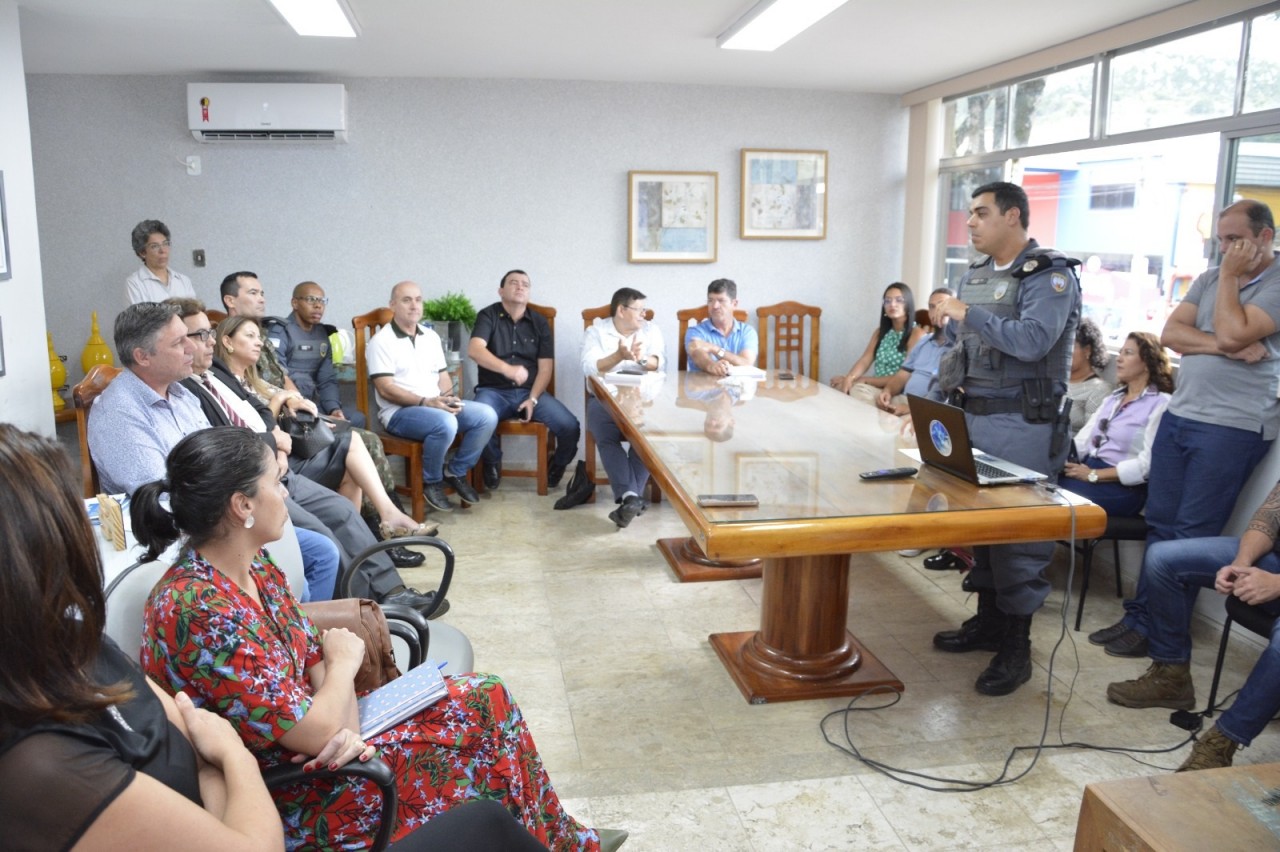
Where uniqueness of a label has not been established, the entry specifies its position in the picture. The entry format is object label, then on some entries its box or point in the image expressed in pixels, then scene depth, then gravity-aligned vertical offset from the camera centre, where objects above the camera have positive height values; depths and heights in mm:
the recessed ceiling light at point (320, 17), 3926 +1040
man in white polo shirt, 4910 -751
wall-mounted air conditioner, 5508 +860
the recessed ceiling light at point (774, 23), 3945 +1065
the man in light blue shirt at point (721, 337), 5293 -413
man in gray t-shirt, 3045 -411
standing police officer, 2924 -310
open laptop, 2557 -504
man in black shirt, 5445 -610
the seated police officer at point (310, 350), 5062 -477
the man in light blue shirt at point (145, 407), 2633 -423
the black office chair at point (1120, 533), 3428 -935
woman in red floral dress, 1505 -693
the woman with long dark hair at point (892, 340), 5746 -442
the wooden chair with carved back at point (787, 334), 6250 -448
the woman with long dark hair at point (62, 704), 966 -470
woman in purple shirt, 3504 -624
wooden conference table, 2281 -597
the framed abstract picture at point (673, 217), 6094 +299
